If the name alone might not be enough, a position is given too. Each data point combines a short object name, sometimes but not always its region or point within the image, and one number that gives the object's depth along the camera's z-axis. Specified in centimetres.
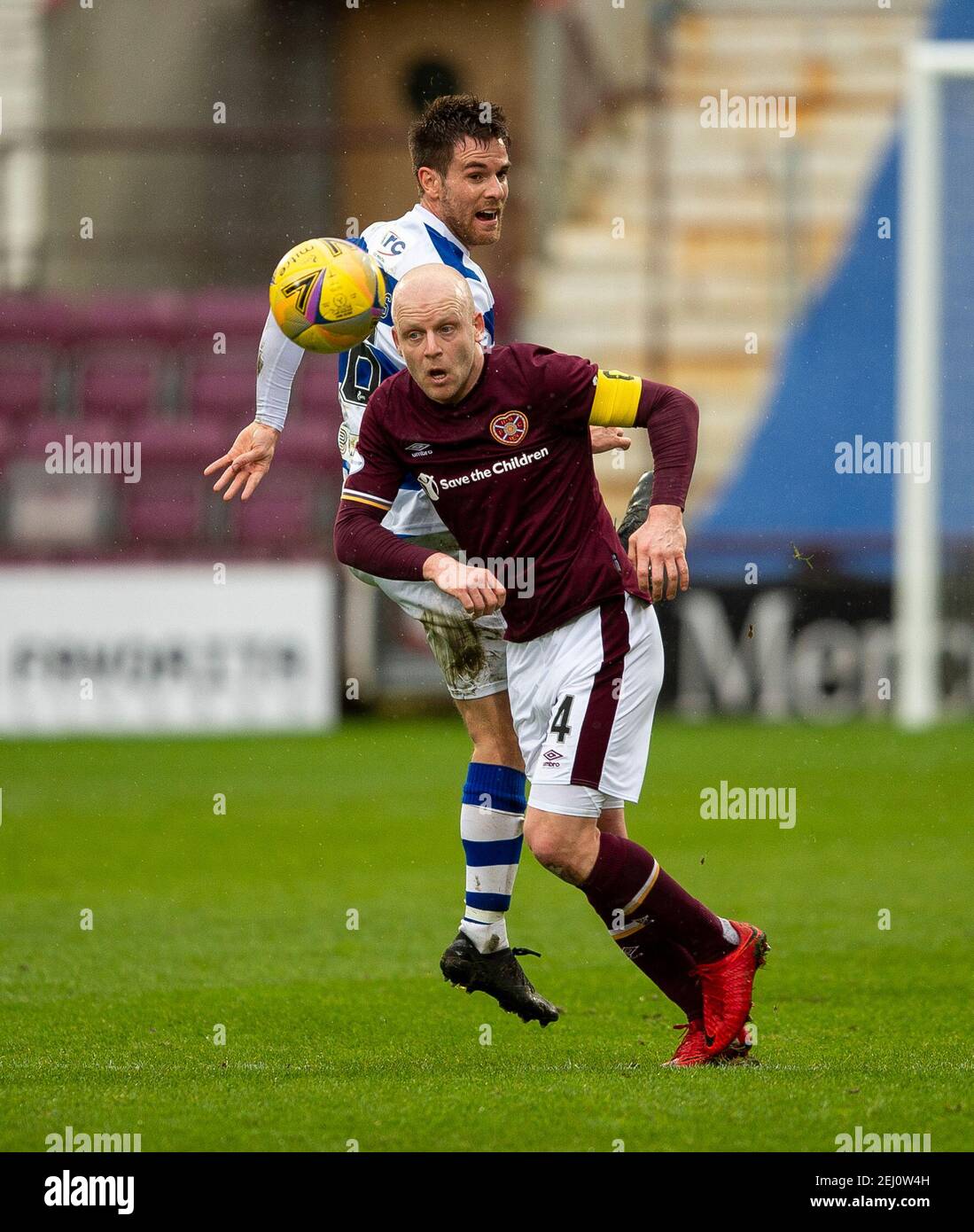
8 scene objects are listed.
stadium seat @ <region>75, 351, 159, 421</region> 1616
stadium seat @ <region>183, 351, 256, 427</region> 1599
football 500
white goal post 1350
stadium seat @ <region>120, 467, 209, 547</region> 1570
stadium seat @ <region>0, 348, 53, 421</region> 1614
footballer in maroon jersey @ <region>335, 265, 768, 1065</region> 461
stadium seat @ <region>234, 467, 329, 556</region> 1555
